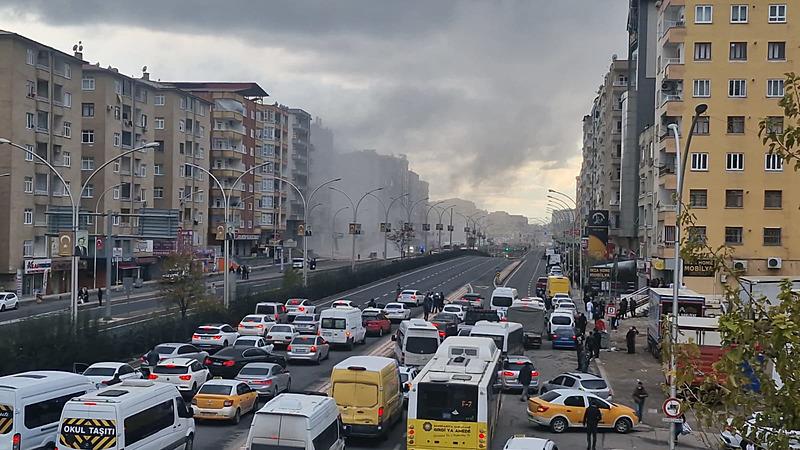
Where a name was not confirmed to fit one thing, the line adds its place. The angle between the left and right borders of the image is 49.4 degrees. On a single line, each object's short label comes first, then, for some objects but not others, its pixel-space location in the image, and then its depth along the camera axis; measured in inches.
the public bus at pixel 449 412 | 726.5
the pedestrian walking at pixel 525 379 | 1157.1
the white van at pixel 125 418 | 618.2
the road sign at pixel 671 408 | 721.6
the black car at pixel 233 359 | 1213.1
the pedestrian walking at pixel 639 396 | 995.9
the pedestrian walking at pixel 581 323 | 1779.7
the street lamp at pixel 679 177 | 885.2
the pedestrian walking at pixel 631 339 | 1621.6
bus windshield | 730.2
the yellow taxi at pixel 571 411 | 957.8
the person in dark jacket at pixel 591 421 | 840.4
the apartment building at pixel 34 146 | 2427.4
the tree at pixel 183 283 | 1748.3
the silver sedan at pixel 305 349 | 1398.9
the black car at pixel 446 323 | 1599.4
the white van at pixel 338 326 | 1589.6
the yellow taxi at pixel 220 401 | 920.9
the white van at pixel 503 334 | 1317.7
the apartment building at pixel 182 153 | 3476.9
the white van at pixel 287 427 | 625.3
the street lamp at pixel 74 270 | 1337.5
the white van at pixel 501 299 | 2047.9
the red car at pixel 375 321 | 1840.6
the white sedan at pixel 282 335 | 1589.6
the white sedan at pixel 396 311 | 2080.5
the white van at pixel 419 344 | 1246.9
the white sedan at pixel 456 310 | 1894.2
